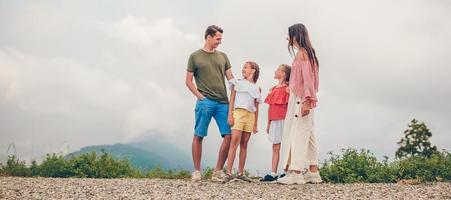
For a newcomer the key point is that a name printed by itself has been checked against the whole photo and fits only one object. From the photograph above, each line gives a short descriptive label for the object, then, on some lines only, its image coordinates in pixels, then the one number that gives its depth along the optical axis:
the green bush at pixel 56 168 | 12.79
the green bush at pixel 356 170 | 11.27
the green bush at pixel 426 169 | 11.43
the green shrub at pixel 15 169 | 12.91
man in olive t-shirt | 9.85
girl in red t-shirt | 10.06
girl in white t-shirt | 9.55
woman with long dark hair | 9.11
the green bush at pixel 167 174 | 12.13
